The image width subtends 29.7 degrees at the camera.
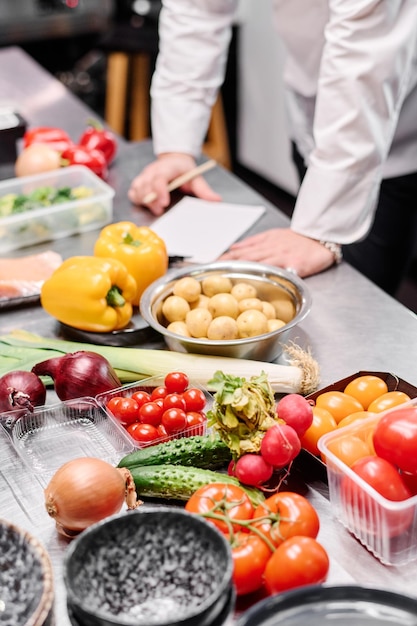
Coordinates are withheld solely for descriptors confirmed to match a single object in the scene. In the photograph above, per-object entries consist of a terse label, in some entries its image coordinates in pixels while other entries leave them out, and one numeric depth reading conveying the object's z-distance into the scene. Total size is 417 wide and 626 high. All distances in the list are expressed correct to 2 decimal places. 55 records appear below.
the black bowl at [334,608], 0.91
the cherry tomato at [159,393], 1.50
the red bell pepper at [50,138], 2.61
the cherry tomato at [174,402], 1.44
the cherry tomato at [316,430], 1.34
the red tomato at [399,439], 1.17
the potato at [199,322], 1.69
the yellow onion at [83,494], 1.19
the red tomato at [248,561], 1.07
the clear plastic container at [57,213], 2.23
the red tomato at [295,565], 1.06
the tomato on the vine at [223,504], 1.12
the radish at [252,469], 1.23
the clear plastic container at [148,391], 1.41
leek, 1.57
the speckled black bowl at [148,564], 1.01
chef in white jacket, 2.00
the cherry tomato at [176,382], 1.49
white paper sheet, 2.18
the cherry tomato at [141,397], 1.50
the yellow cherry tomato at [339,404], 1.40
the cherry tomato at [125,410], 1.46
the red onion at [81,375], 1.53
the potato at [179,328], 1.70
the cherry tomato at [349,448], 1.25
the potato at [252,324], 1.66
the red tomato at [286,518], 1.12
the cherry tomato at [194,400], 1.46
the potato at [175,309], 1.74
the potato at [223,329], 1.66
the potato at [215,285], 1.82
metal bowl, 1.62
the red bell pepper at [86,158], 2.56
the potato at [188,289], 1.78
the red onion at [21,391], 1.48
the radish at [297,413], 1.28
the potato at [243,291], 1.79
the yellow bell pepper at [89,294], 1.76
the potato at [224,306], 1.71
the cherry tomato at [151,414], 1.44
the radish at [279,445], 1.21
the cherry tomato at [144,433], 1.42
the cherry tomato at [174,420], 1.40
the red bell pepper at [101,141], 2.67
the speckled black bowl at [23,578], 1.02
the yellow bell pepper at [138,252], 1.93
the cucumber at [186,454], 1.34
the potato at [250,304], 1.73
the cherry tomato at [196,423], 1.43
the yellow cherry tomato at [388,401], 1.38
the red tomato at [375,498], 1.15
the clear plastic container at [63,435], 1.42
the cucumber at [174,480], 1.26
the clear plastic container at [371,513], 1.15
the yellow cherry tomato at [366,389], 1.44
